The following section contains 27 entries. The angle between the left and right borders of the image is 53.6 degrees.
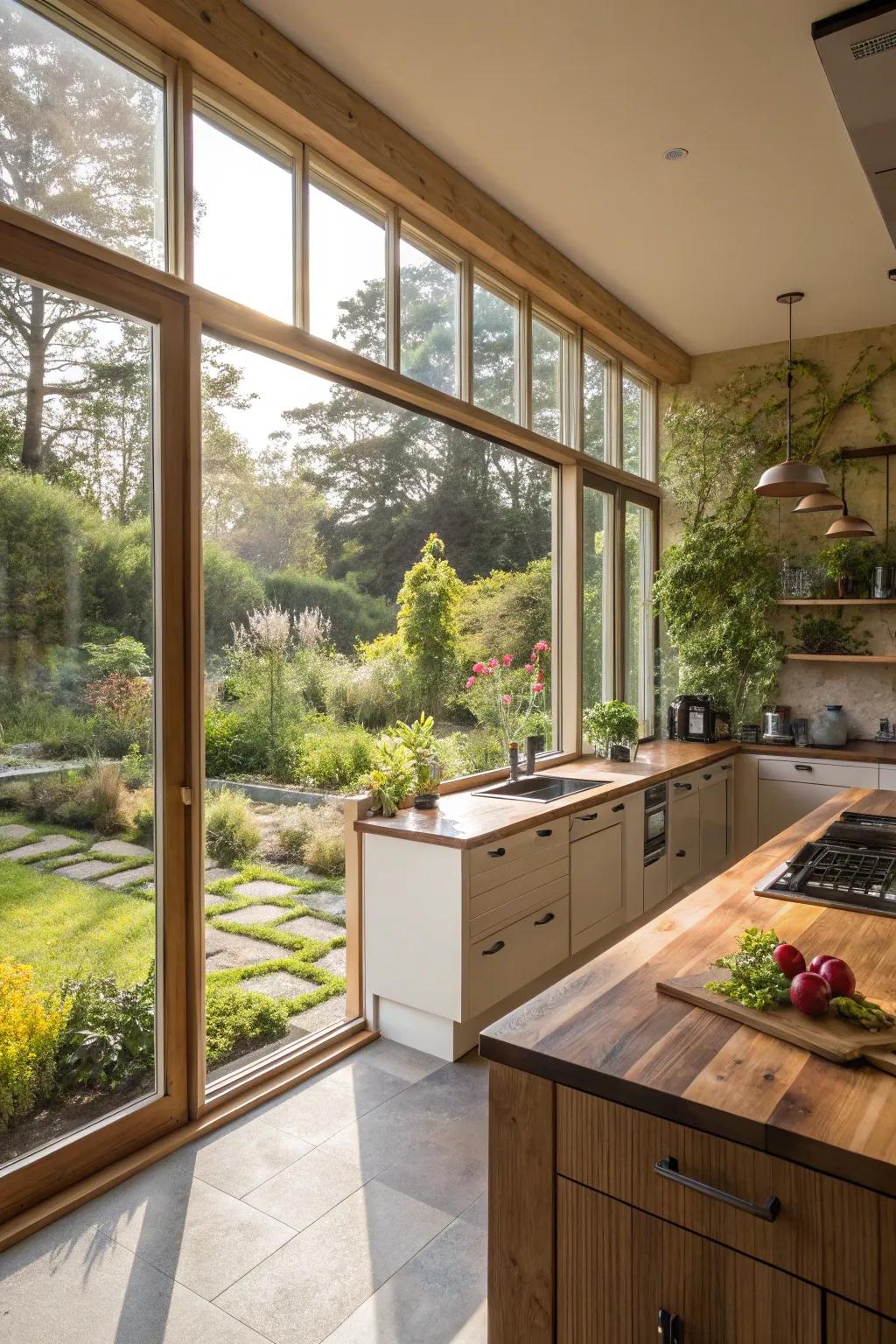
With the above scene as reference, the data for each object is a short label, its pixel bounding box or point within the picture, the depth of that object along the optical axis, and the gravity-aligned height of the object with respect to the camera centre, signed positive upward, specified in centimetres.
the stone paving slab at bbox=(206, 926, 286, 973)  326 -114
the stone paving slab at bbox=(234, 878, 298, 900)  339 -94
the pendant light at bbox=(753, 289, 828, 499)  377 +71
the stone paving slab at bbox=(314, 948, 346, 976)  363 -128
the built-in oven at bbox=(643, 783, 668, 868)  444 -89
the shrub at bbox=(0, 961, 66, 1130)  218 -98
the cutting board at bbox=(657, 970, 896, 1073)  131 -59
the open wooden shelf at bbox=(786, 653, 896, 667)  532 -7
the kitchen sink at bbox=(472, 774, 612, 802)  393 -65
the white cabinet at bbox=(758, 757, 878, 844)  510 -82
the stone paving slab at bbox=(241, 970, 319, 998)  335 -129
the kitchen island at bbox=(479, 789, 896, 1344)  111 -73
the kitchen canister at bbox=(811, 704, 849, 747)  542 -50
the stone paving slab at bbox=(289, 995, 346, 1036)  333 -141
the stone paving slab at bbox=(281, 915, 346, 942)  362 -116
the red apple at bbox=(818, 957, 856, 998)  143 -54
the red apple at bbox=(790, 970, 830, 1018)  140 -55
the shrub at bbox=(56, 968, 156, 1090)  235 -106
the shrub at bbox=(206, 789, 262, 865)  314 -65
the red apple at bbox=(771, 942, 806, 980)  150 -53
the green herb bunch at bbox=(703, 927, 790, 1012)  145 -56
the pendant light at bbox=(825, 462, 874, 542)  473 +64
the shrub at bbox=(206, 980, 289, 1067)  302 -131
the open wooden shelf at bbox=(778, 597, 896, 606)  525 +28
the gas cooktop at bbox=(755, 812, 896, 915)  207 -58
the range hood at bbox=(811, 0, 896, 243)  267 +183
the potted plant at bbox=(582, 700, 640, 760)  487 -42
